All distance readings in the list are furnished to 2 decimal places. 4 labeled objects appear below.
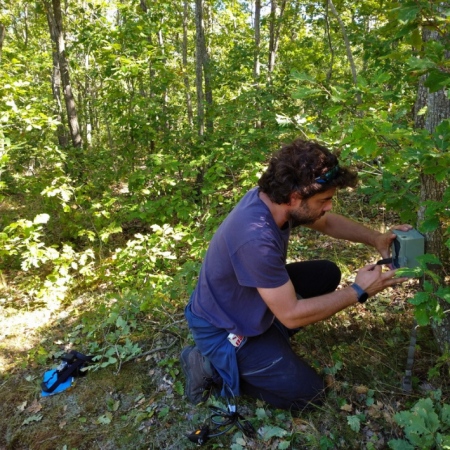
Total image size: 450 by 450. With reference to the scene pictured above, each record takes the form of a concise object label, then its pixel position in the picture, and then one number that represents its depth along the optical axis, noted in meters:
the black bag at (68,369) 2.96
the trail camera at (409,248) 1.97
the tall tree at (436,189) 2.00
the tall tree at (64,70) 6.69
